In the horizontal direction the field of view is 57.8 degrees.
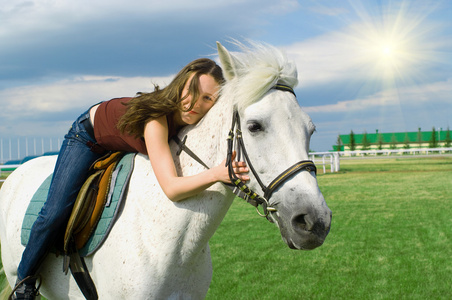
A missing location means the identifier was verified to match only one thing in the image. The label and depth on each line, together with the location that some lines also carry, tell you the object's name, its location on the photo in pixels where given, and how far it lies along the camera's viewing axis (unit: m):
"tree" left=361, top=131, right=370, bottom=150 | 98.30
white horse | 2.21
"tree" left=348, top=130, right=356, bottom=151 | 97.88
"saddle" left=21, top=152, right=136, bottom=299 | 2.76
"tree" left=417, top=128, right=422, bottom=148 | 98.62
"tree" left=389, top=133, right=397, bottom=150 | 101.56
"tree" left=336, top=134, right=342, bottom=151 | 92.35
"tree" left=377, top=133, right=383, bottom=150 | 99.11
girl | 2.53
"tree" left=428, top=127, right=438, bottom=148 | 84.06
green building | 97.94
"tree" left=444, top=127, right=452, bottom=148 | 82.85
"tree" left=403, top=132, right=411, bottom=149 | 94.94
